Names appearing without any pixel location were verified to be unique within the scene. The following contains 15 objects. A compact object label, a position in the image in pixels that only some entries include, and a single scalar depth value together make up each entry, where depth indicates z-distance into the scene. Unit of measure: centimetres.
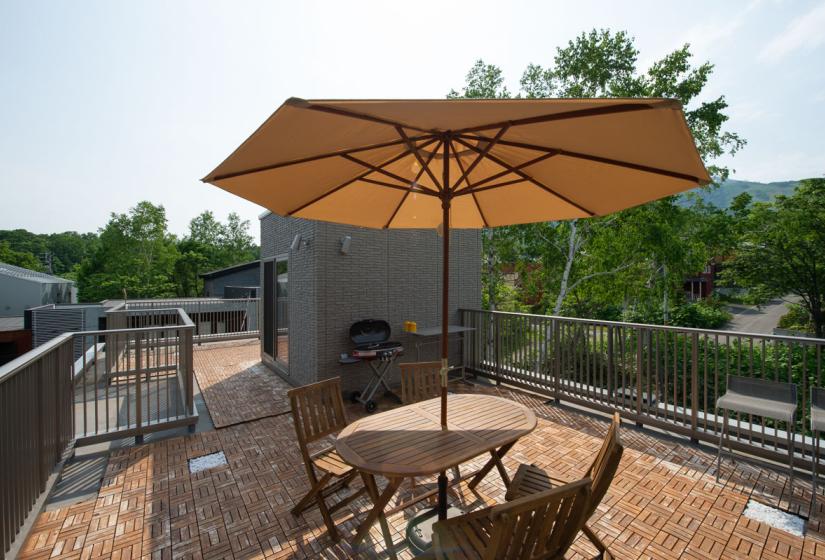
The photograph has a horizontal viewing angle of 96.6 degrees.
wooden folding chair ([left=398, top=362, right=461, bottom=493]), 307
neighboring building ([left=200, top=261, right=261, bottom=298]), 2110
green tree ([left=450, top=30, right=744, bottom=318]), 1011
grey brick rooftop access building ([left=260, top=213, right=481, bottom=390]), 523
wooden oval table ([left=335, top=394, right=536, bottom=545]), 186
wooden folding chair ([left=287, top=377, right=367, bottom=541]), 244
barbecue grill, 484
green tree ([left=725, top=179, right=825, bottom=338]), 1255
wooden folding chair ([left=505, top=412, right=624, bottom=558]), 167
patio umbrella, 158
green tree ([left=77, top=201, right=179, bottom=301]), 3088
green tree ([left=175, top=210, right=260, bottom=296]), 4047
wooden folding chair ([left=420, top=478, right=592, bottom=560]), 129
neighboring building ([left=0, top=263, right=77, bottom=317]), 2466
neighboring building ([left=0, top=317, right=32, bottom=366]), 1392
